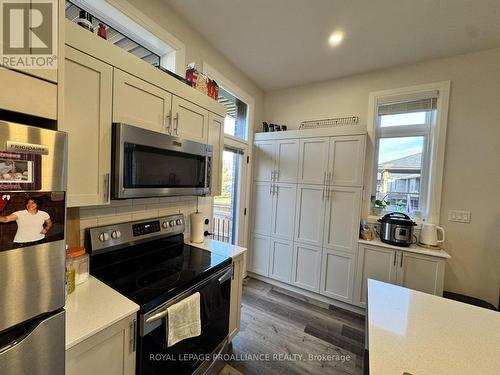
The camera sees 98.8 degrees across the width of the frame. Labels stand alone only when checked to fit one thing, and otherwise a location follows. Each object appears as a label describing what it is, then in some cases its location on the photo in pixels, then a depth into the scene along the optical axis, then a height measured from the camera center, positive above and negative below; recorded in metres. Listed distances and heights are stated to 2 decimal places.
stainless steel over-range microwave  1.16 +0.07
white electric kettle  2.27 -0.49
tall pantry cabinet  2.47 -0.32
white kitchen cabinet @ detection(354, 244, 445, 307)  2.12 -0.86
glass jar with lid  1.12 -0.49
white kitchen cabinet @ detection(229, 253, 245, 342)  1.75 -0.97
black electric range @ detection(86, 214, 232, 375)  1.07 -0.61
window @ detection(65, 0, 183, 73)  1.43 +1.08
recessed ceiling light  2.00 +1.40
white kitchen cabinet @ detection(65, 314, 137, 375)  0.82 -0.75
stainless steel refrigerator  0.57 -0.23
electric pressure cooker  2.25 -0.46
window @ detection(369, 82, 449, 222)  2.36 +0.46
